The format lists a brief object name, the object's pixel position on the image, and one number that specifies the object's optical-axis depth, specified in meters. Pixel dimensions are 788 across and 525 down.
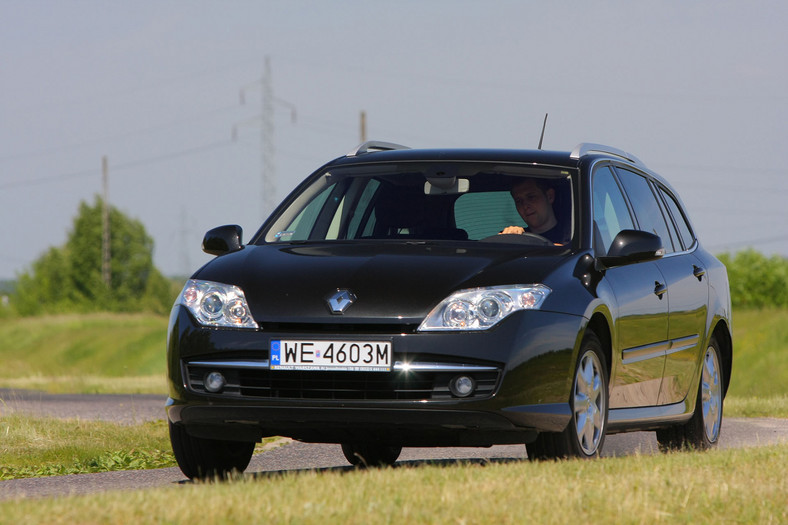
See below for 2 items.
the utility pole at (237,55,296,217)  125.06
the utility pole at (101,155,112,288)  184.25
